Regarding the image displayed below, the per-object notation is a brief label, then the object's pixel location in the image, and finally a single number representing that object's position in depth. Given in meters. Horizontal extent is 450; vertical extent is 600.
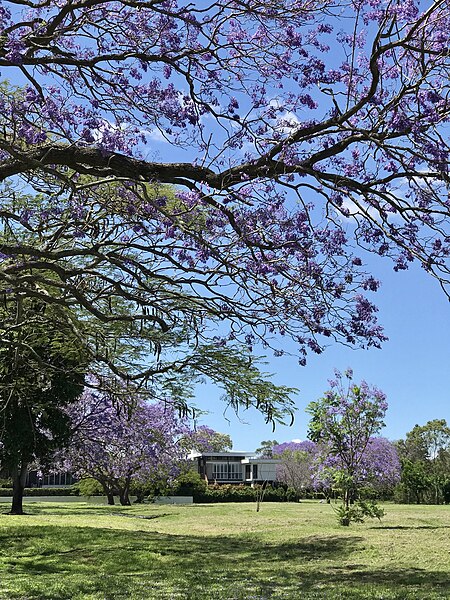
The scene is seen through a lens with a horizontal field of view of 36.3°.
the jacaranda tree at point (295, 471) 42.78
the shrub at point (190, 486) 35.69
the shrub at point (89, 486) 32.47
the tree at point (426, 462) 38.34
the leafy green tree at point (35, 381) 11.22
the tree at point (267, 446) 63.03
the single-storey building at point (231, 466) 52.03
